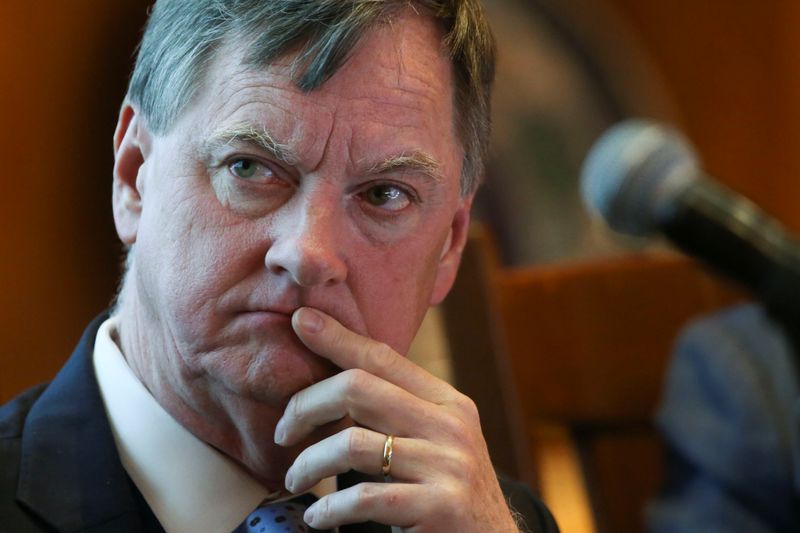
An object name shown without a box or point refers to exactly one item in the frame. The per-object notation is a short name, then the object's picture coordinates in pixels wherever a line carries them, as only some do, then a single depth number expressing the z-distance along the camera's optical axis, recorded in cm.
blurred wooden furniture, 584
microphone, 494
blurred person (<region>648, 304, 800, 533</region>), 526
